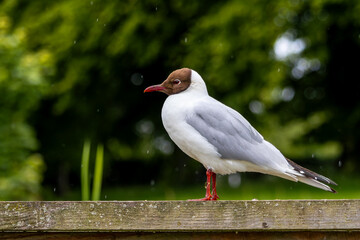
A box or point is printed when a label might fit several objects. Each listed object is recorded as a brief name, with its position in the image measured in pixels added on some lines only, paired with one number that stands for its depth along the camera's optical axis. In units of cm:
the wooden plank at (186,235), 361
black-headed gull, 470
